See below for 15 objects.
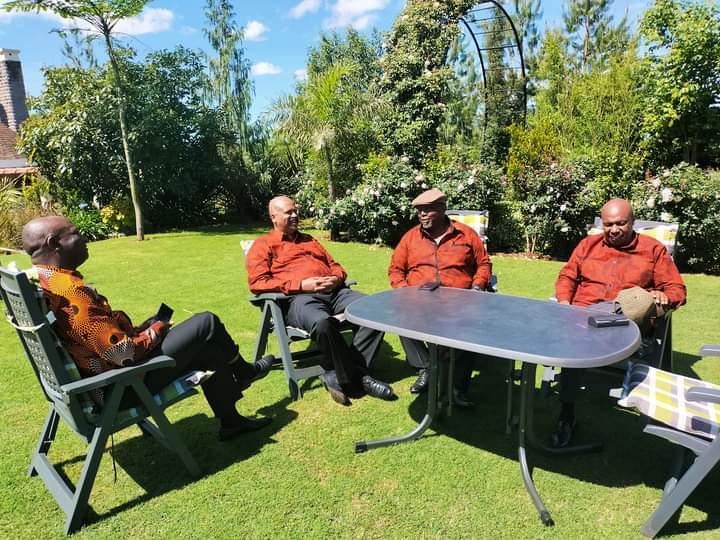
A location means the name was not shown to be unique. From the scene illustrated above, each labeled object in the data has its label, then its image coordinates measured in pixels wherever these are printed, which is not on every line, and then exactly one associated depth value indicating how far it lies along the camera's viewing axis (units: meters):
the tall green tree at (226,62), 19.72
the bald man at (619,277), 2.90
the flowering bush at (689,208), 7.04
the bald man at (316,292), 3.43
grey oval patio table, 2.10
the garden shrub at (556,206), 8.15
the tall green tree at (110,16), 9.98
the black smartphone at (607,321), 2.37
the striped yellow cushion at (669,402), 2.09
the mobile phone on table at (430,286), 3.26
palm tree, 11.70
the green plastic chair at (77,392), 2.03
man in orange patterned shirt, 2.19
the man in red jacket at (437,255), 3.68
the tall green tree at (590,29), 22.73
